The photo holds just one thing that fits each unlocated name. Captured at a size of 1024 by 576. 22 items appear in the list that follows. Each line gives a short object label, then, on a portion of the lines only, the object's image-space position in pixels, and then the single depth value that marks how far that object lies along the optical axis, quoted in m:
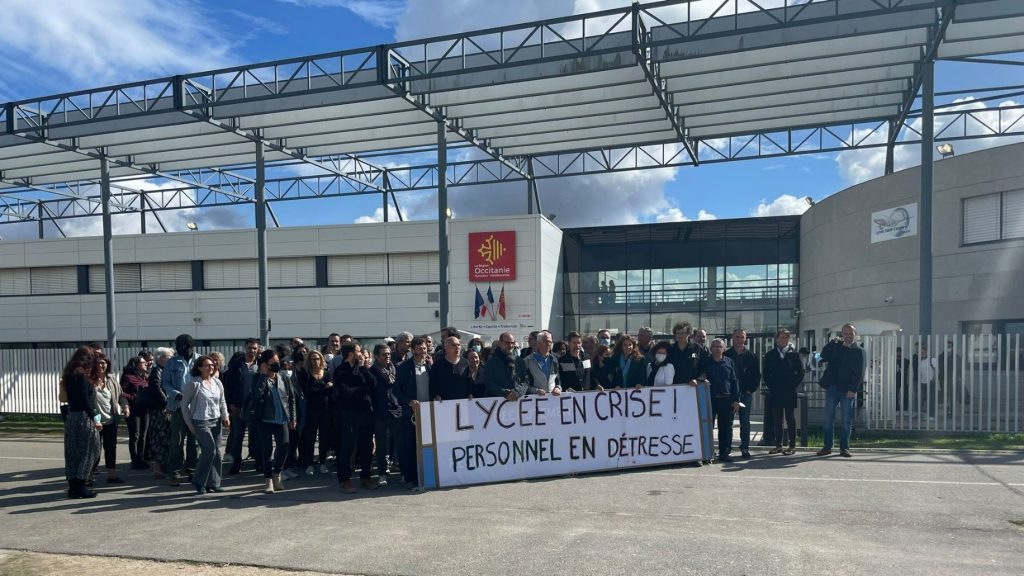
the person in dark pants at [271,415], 8.68
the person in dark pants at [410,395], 8.88
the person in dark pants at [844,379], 10.44
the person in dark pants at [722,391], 10.30
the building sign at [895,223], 20.78
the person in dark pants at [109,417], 9.50
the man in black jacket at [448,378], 9.01
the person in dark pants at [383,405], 8.77
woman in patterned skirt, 8.46
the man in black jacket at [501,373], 9.21
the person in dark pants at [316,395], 9.45
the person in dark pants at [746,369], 10.84
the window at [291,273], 31.22
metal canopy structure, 15.62
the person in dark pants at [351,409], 8.63
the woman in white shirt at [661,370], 10.28
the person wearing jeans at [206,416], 8.55
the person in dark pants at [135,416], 10.51
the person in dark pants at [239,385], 9.46
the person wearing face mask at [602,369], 10.64
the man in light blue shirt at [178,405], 9.28
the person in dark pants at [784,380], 10.91
